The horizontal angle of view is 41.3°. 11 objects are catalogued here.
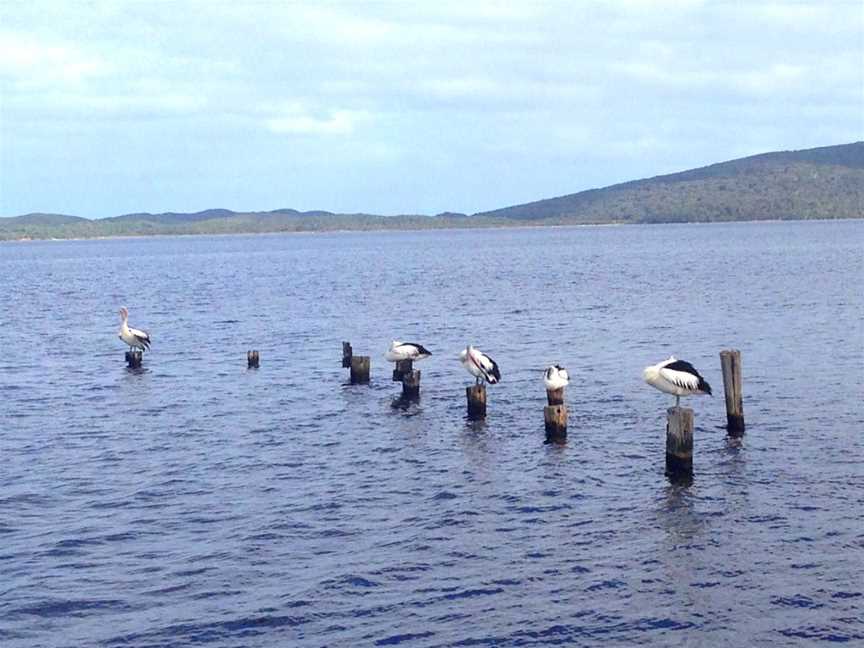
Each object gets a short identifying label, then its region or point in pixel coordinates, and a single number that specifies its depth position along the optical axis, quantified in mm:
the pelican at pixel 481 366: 25219
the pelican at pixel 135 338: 35656
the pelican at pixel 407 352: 28500
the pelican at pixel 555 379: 22828
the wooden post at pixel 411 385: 27141
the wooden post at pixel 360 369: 29594
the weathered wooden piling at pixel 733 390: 21133
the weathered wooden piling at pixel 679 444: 18906
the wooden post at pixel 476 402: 24672
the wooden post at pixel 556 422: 22016
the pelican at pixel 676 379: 21078
